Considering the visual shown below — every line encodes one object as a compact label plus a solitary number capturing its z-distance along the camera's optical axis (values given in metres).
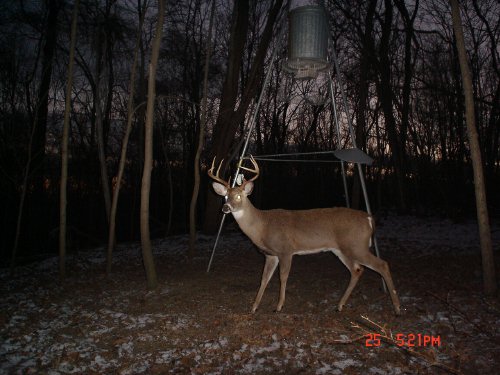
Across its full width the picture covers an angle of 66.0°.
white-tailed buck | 5.26
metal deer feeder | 6.47
